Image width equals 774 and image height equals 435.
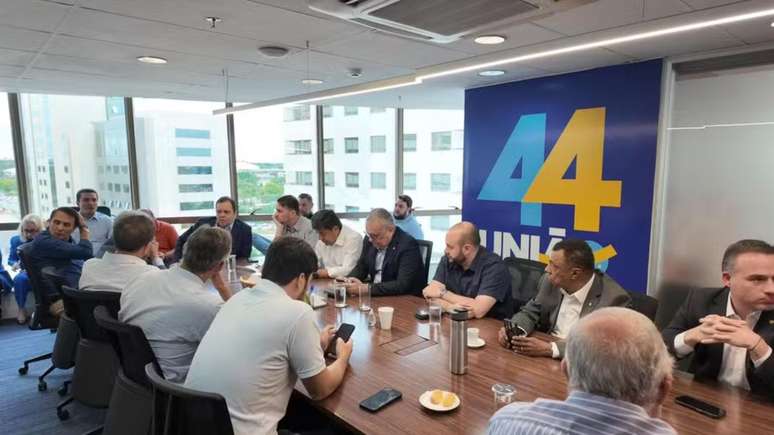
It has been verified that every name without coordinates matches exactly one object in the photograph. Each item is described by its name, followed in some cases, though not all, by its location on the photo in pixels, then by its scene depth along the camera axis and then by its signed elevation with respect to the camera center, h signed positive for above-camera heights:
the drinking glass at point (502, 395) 1.55 -0.79
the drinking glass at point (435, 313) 2.37 -0.77
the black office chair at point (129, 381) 1.86 -0.92
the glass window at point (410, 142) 7.39 +0.43
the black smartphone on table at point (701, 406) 1.46 -0.79
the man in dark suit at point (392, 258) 3.18 -0.67
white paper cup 2.34 -0.78
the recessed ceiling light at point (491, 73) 4.26 +0.92
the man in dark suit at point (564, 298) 2.03 -0.64
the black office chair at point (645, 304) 2.13 -0.65
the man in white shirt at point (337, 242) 3.71 -0.62
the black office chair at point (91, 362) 2.43 -1.05
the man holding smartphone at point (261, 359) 1.50 -0.65
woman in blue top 4.90 -1.02
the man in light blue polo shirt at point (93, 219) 4.93 -0.56
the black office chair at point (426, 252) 3.45 -0.65
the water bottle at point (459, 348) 1.76 -0.71
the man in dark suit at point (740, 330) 1.62 -0.61
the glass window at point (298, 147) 6.83 +0.33
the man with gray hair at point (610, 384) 0.98 -0.49
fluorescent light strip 1.63 +0.56
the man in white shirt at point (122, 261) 2.50 -0.52
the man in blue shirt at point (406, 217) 6.08 -0.66
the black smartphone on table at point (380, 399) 1.53 -0.80
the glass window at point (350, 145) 7.17 +0.37
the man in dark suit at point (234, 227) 4.52 -0.59
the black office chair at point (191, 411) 1.33 -0.74
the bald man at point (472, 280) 2.62 -0.69
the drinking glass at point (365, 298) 2.69 -0.79
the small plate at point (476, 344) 2.08 -0.81
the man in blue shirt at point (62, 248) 3.54 -0.63
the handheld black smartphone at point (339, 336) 1.99 -0.75
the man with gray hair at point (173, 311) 1.92 -0.61
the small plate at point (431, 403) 1.50 -0.79
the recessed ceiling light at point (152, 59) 3.66 +0.90
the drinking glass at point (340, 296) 2.76 -0.79
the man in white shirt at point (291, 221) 4.52 -0.54
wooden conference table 1.43 -0.82
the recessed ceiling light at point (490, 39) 3.13 +0.91
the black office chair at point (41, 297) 3.37 -0.97
